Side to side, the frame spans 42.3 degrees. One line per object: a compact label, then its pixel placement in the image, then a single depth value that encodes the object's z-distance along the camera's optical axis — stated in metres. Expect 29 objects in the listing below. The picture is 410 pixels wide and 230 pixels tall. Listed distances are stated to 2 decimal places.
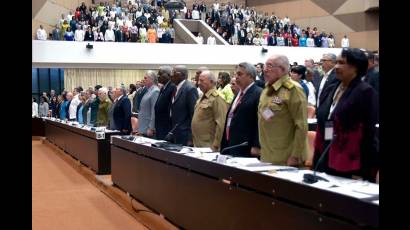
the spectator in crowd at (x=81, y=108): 11.43
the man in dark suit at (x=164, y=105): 5.67
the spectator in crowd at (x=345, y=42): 22.47
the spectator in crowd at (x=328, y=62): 5.18
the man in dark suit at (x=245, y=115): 3.86
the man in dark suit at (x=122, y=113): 7.27
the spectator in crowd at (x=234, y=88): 5.16
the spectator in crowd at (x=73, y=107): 13.10
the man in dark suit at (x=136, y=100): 8.24
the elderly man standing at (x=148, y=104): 6.43
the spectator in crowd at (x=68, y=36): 17.45
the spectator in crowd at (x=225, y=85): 6.75
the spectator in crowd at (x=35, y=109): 17.88
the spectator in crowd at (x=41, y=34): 17.11
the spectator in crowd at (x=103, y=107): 8.59
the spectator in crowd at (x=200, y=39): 19.46
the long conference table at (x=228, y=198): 2.11
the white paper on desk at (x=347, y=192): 2.03
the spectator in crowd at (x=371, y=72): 3.70
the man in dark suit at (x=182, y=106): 5.23
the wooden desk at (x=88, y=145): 7.21
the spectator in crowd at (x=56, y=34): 17.58
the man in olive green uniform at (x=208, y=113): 4.65
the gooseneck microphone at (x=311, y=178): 2.39
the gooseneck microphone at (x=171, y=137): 5.07
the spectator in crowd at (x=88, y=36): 17.72
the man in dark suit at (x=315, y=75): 8.35
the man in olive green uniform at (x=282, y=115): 3.38
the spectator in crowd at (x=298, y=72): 6.50
